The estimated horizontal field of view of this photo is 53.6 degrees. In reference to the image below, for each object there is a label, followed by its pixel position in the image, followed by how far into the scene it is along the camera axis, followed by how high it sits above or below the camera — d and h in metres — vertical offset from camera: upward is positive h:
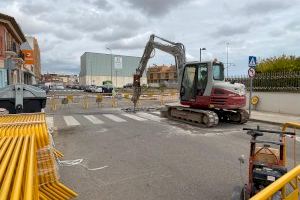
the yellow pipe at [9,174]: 2.02 -0.74
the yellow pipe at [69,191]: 4.65 -1.64
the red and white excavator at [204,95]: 12.71 -0.36
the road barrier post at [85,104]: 23.19 -1.39
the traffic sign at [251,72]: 15.10 +0.75
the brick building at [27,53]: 41.53 +4.72
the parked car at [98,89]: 55.47 -0.50
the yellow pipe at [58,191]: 4.46 -1.59
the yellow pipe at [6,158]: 2.59 -0.75
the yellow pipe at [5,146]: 3.37 -0.76
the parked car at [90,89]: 57.80 -0.52
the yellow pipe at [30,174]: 2.06 -0.74
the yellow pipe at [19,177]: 2.00 -0.73
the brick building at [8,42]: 27.71 +4.85
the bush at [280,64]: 18.67 +1.53
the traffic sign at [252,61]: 15.05 +1.31
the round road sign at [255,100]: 18.94 -0.84
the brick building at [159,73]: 128.75 +5.95
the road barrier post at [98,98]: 23.47 -0.96
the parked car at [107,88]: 53.97 -0.39
